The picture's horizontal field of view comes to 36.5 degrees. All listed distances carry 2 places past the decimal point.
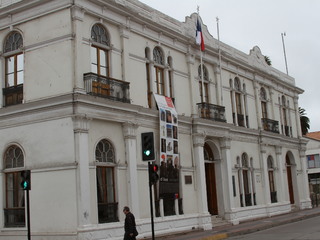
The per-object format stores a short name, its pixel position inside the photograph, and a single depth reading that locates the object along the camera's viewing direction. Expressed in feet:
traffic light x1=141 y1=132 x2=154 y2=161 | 53.26
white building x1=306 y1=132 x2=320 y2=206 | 193.88
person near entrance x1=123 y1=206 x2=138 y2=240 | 48.60
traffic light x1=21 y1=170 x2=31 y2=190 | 48.57
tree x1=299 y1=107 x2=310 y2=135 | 194.49
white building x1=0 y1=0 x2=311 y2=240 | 56.85
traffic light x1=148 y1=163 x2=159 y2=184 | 53.47
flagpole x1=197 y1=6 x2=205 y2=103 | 80.97
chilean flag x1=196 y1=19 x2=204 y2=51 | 80.18
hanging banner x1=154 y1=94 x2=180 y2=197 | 69.36
